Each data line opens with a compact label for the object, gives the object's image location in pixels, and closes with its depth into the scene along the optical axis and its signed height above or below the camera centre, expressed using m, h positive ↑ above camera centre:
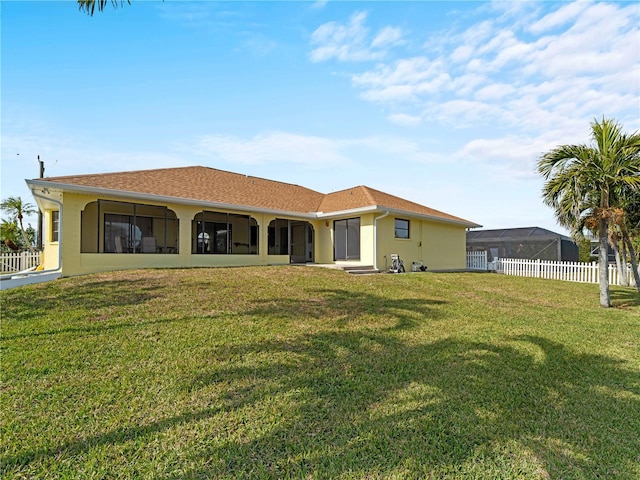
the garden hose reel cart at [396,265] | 14.91 -0.78
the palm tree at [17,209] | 22.55 +2.82
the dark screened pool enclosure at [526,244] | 24.14 +0.19
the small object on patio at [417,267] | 16.73 -0.96
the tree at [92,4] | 5.23 +3.79
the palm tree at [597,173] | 9.24 +2.02
